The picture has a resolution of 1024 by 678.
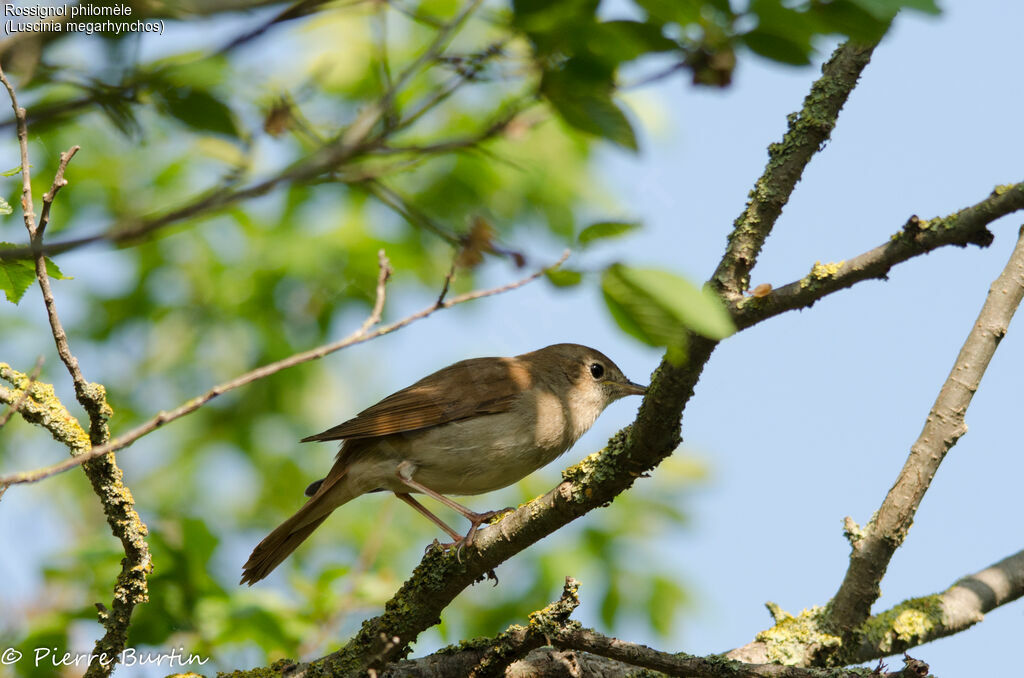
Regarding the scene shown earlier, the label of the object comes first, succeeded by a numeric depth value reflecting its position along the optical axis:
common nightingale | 11.34
